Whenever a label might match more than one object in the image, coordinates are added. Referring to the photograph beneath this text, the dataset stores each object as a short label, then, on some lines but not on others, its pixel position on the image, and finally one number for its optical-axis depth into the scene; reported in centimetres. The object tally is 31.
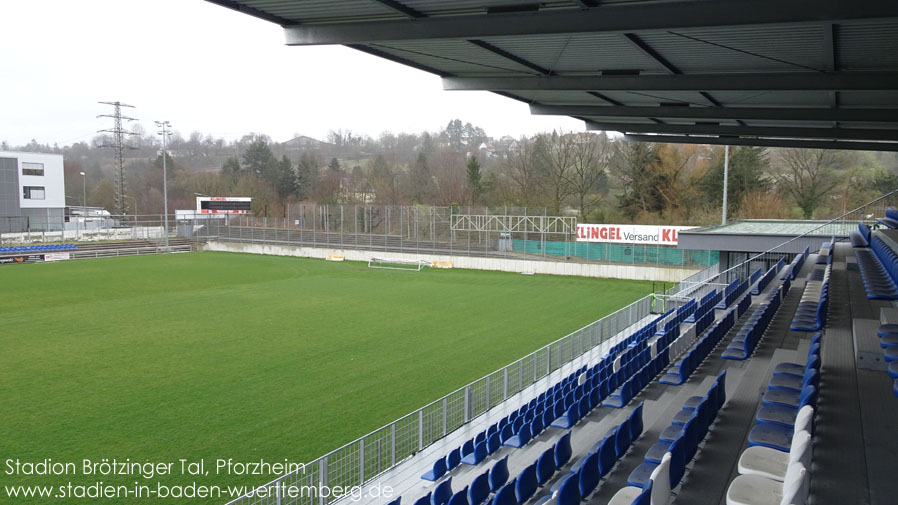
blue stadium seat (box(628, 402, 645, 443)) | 735
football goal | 4044
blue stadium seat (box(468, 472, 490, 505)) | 659
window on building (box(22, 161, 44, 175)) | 5462
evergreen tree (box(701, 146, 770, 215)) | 4669
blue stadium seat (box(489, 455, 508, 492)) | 696
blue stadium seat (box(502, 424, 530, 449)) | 861
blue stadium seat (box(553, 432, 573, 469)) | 738
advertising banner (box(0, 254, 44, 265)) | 4097
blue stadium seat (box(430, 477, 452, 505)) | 663
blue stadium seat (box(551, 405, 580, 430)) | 888
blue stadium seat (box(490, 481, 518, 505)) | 607
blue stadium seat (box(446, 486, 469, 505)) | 626
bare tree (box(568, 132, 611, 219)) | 5447
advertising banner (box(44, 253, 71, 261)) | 4306
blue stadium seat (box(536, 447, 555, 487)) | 695
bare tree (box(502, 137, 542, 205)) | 5759
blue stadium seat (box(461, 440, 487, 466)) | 828
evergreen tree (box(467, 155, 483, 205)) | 5956
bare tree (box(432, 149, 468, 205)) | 6294
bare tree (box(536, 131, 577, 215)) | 5516
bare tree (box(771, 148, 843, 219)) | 4506
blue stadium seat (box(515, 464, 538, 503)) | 645
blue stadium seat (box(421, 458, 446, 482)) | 794
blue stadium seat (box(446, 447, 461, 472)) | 822
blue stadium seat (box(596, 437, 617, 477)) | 645
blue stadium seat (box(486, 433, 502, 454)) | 852
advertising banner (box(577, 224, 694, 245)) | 3284
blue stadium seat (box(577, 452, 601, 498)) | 600
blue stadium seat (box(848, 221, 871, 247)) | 2345
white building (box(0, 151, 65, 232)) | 5312
